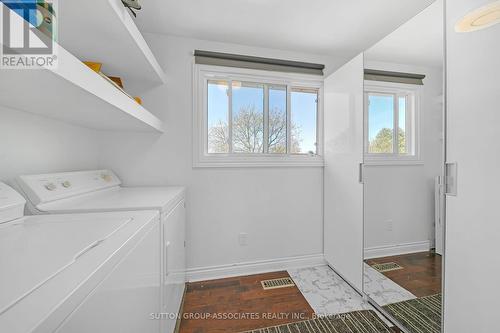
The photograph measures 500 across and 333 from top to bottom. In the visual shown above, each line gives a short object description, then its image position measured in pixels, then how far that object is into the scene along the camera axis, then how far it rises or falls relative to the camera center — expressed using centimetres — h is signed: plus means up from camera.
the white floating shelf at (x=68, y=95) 67 +30
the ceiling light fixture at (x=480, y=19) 90 +71
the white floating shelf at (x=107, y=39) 101 +81
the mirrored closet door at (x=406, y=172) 120 -5
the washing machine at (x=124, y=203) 101 -21
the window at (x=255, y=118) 214 +55
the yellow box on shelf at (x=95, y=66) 128 +64
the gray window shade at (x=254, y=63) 205 +112
